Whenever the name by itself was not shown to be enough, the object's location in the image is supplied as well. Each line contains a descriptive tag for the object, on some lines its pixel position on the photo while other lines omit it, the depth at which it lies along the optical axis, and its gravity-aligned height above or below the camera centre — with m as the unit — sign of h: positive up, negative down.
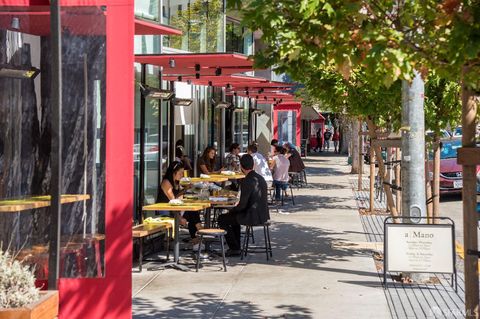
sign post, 9.88 -1.29
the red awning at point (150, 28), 10.04 +1.36
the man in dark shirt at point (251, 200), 12.98 -0.93
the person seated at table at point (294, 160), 25.86 -0.65
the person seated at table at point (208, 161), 20.22 -0.52
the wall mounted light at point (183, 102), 17.12 +0.77
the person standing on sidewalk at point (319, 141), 69.38 -0.19
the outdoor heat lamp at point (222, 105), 23.09 +0.95
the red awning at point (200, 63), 13.97 +1.38
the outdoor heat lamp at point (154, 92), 14.26 +0.80
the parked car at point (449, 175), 23.83 -1.04
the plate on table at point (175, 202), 12.64 -0.92
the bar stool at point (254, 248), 13.01 -1.70
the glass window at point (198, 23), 18.48 +2.63
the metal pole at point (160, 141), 15.77 -0.02
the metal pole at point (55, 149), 7.27 -0.07
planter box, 5.87 -1.20
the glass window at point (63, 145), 7.73 -0.04
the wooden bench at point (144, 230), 11.57 -1.28
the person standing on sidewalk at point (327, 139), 76.56 -0.04
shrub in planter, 5.89 -1.11
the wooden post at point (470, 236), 6.31 -0.73
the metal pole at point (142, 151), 14.42 -0.19
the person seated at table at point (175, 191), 13.66 -0.83
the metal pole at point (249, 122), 34.14 +0.69
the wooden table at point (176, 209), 12.37 -1.01
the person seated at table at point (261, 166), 20.38 -0.64
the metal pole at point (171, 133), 17.48 +0.14
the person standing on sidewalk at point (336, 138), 69.14 +0.04
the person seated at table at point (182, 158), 18.08 -0.39
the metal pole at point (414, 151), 11.14 -0.17
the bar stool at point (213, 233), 11.98 -1.32
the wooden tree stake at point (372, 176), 20.17 -0.91
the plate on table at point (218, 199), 13.73 -0.96
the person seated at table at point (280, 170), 21.30 -0.80
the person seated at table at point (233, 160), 22.30 -0.54
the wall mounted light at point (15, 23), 7.86 +1.09
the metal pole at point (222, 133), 24.42 +0.18
